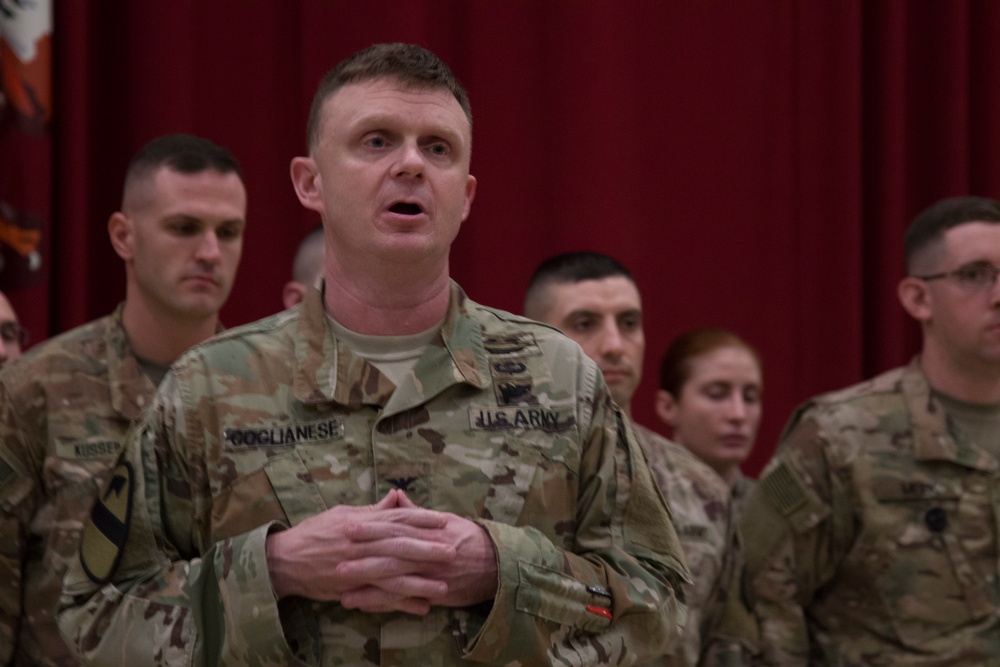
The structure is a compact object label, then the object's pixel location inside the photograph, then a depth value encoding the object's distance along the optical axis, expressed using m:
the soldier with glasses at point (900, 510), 5.96
